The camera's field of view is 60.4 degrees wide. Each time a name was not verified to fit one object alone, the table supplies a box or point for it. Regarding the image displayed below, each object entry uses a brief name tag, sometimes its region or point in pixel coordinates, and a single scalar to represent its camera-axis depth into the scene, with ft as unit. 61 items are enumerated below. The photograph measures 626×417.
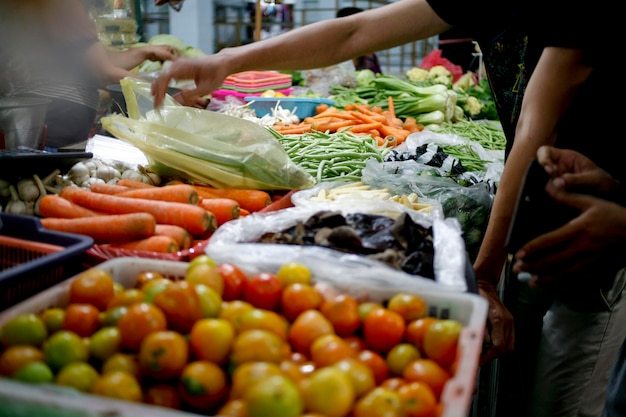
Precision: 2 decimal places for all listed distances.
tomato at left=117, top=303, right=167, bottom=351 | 3.58
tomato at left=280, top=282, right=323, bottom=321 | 4.19
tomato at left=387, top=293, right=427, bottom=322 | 4.13
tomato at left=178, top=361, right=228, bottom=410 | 3.31
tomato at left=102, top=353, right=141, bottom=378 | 3.47
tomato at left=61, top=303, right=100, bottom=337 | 3.89
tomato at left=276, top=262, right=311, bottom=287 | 4.46
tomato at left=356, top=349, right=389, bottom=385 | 3.73
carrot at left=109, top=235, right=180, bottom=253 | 5.73
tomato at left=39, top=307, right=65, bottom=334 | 3.92
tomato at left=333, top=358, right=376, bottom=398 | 3.38
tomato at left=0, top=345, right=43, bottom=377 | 3.42
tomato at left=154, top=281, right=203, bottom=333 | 3.78
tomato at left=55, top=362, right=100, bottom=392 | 3.30
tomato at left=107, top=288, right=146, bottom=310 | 4.05
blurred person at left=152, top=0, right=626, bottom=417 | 5.28
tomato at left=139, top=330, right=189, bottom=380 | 3.41
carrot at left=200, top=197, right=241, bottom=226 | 7.01
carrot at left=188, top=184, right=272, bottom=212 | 7.68
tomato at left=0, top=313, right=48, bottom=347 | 3.72
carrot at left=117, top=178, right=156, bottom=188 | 7.57
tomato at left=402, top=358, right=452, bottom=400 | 3.55
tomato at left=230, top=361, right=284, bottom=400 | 3.16
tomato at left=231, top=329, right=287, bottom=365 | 3.46
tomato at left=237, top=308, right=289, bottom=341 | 3.77
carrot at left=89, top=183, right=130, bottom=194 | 7.13
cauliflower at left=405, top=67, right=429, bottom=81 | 24.29
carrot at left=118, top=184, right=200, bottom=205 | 6.84
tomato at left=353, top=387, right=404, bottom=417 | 3.18
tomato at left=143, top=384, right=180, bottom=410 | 3.38
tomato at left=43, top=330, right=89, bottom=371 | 3.52
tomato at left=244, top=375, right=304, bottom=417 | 2.96
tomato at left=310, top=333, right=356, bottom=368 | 3.61
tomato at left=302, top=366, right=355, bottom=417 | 3.15
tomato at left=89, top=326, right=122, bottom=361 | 3.65
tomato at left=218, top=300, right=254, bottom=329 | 3.88
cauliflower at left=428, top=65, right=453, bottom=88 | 22.64
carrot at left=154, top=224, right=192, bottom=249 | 6.02
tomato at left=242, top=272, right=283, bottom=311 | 4.30
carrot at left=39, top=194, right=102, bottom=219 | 6.43
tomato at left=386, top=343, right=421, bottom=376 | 3.80
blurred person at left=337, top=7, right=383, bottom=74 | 27.81
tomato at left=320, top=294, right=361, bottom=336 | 4.06
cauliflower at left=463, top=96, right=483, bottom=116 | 19.69
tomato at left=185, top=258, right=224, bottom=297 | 4.22
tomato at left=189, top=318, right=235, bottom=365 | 3.55
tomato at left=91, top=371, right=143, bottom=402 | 3.18
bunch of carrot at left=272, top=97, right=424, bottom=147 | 13.43
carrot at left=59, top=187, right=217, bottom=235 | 6.38
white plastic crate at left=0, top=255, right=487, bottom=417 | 2.91
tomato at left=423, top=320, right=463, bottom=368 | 3.73
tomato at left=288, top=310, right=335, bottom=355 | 3.90
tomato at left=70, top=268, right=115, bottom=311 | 4.19
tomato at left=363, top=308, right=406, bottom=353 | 3.96
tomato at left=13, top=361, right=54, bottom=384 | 3.27
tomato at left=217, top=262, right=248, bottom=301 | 4.39
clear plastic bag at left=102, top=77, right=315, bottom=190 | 7.93
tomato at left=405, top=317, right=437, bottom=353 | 3.90
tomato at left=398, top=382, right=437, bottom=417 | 3.33
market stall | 3.34
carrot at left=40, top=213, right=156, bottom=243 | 5.85
